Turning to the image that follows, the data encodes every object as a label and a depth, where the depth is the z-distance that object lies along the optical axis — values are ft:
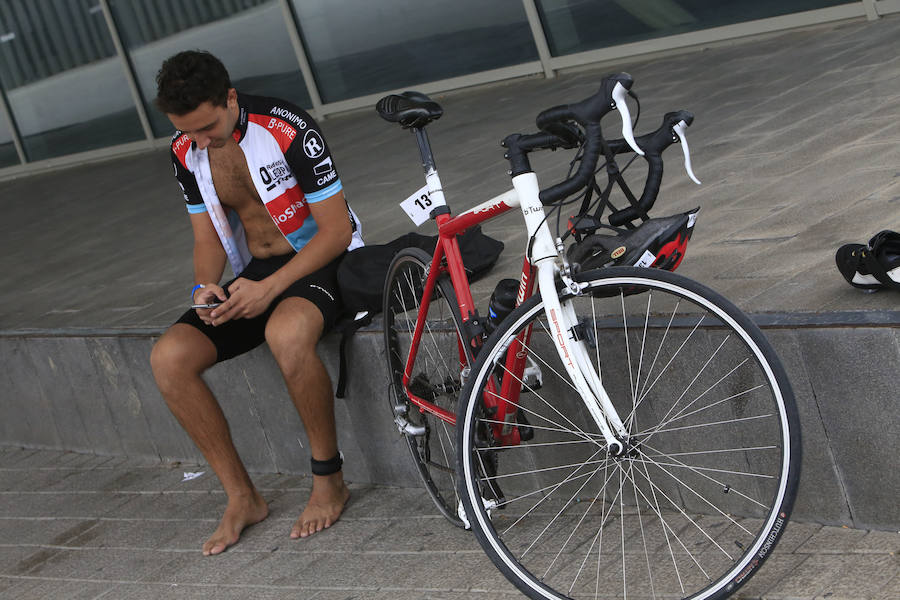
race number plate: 11.05
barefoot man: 13.19
